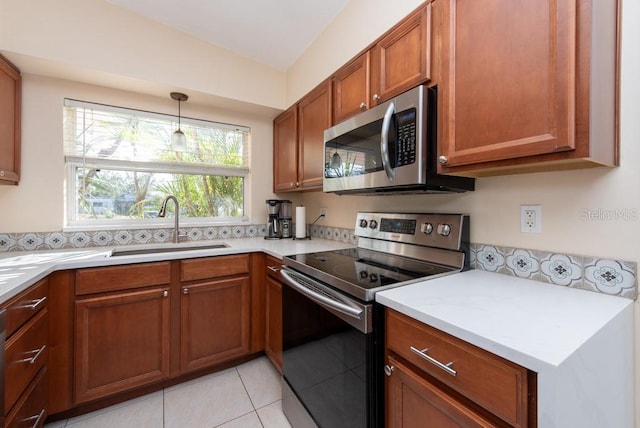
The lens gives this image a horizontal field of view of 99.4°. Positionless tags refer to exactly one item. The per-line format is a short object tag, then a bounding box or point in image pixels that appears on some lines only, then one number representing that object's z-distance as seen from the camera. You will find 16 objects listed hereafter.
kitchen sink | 1.99
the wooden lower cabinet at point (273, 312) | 1.81
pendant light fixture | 2.16
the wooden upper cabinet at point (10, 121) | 1.61
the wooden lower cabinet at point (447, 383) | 0.61
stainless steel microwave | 1.16
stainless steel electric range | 0.97
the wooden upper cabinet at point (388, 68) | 1.23
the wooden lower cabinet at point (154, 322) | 1.53
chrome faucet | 2.18
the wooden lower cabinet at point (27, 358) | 1.07
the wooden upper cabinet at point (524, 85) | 0.77
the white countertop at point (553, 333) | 0.58
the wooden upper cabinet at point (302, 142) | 1.97
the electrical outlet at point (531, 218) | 1.10
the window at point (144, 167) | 2.03
